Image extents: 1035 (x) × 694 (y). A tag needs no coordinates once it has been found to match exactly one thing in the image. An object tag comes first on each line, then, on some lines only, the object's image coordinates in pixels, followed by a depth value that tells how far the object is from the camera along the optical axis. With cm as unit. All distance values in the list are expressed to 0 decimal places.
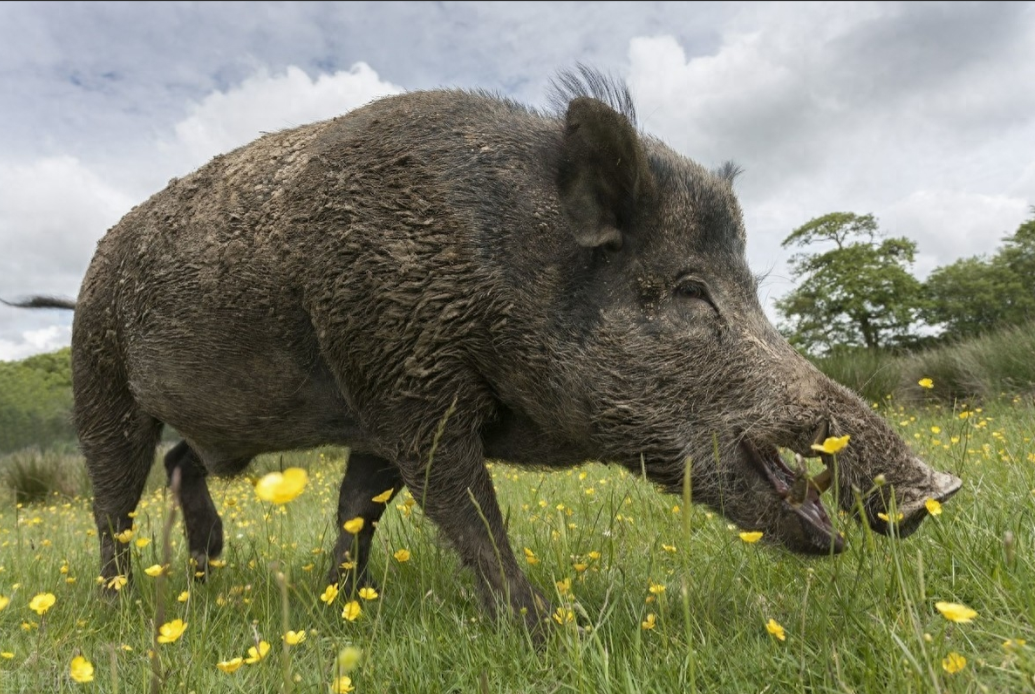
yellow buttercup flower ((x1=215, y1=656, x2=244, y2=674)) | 56
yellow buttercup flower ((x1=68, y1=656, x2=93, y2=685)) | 55
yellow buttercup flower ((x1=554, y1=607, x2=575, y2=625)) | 63
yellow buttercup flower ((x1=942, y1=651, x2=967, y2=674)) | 49
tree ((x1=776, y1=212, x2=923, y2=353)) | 2919
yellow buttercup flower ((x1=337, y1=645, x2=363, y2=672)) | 31
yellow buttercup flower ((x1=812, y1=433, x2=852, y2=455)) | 53
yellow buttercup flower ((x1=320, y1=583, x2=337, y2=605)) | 66
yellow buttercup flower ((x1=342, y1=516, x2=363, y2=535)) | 61
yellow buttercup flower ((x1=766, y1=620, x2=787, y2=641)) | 57
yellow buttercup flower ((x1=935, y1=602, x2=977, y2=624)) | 44
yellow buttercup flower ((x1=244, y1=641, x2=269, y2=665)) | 52
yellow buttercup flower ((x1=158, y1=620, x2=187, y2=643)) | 56
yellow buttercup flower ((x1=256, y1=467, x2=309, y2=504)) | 33
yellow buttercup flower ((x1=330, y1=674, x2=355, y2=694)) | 52
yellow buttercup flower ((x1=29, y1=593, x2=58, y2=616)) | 63
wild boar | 81
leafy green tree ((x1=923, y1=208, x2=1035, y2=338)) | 2723
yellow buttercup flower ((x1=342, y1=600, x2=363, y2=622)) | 61
